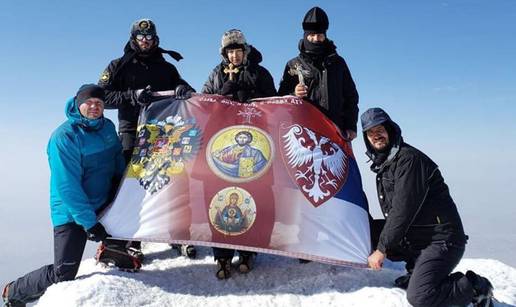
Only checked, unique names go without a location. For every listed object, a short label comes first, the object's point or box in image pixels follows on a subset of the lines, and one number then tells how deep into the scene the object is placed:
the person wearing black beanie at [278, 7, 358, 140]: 5.38
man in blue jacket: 4.43
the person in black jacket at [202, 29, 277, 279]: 5.12
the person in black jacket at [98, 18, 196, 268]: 5.49
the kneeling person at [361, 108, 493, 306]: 4.03
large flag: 4.32
